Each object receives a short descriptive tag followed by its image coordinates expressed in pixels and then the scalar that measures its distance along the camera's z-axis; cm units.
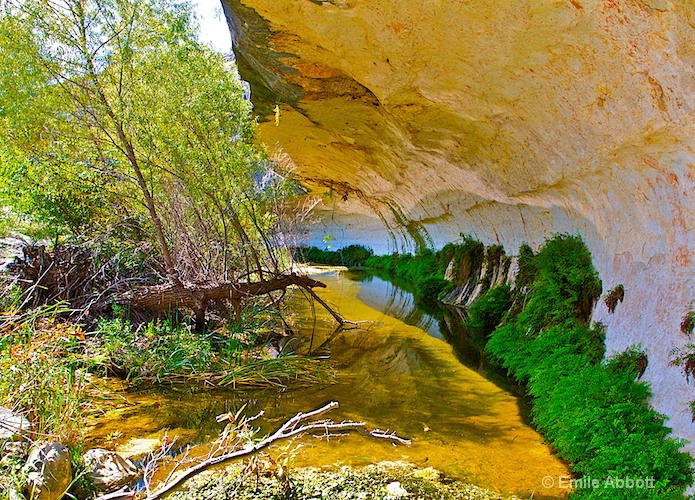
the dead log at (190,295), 721
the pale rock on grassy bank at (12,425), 325
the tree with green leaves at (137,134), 659
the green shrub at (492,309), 959
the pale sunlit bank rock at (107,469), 356
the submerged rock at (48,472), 301
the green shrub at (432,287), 1455
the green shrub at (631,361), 454
